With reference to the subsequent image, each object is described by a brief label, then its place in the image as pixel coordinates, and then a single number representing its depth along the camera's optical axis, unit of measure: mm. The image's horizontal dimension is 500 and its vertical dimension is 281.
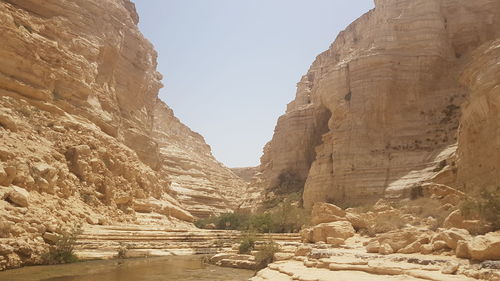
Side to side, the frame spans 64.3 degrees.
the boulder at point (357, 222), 17812
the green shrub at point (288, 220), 25672
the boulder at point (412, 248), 10258
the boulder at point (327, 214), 18906
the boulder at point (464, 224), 10148
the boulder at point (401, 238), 10961
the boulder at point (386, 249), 10656
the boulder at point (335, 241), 14780
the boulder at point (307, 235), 16797
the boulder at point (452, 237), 9148
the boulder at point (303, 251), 12424
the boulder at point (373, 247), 11178
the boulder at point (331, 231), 15805
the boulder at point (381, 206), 22438
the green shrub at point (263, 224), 25984
